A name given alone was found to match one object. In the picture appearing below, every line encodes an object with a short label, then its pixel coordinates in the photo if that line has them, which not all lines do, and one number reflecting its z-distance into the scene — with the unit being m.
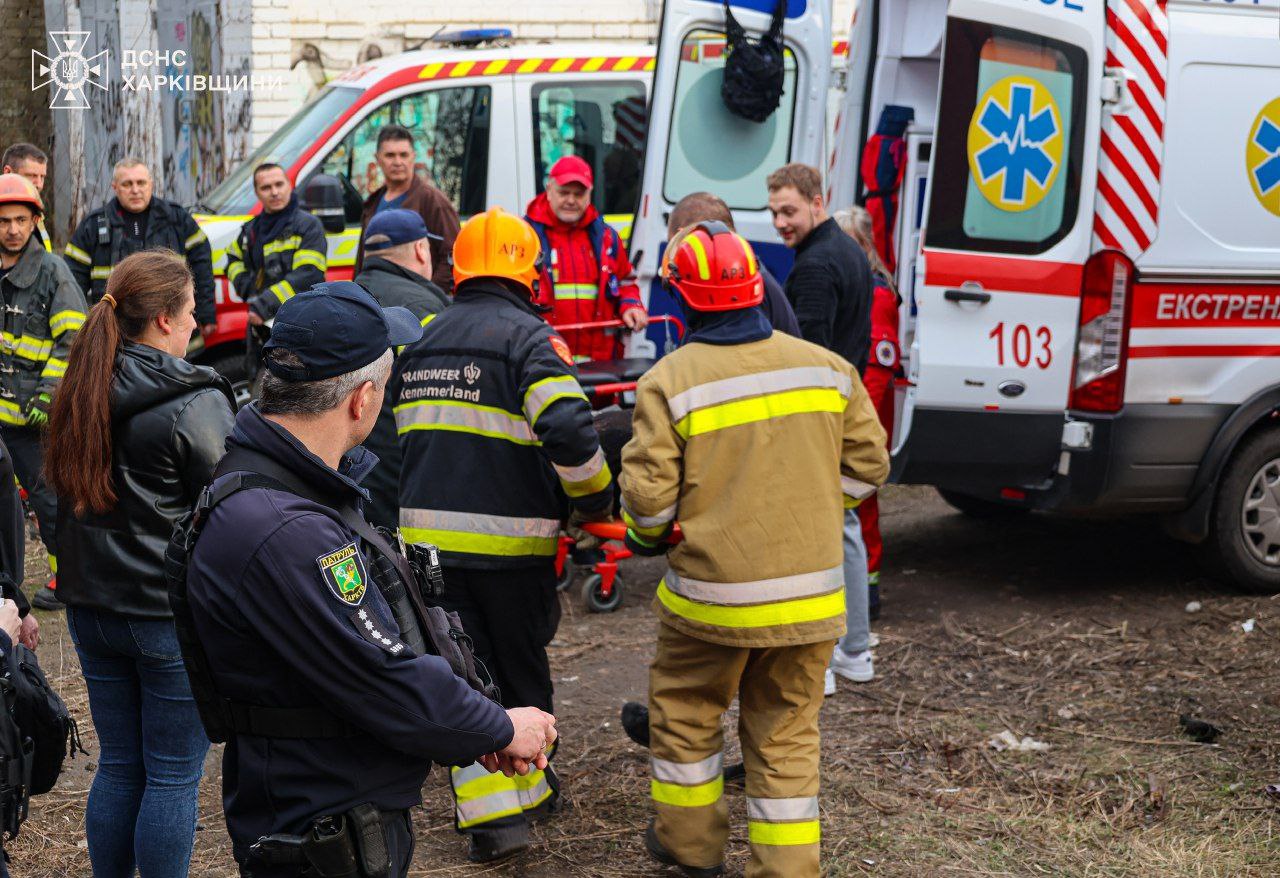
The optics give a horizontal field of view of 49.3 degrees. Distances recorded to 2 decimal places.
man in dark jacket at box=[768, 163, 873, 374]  5.39
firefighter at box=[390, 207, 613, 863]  3.92
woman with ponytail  3.29
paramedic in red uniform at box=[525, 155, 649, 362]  6.49
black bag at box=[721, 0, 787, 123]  6.80
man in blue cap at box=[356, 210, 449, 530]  4.57
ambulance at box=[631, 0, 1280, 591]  5.64
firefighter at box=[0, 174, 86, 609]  5.75
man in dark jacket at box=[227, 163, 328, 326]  7.49
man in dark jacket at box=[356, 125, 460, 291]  7.07
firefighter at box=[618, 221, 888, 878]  3.61
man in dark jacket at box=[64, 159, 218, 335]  7.61
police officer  2.24
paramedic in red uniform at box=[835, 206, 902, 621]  5.86
